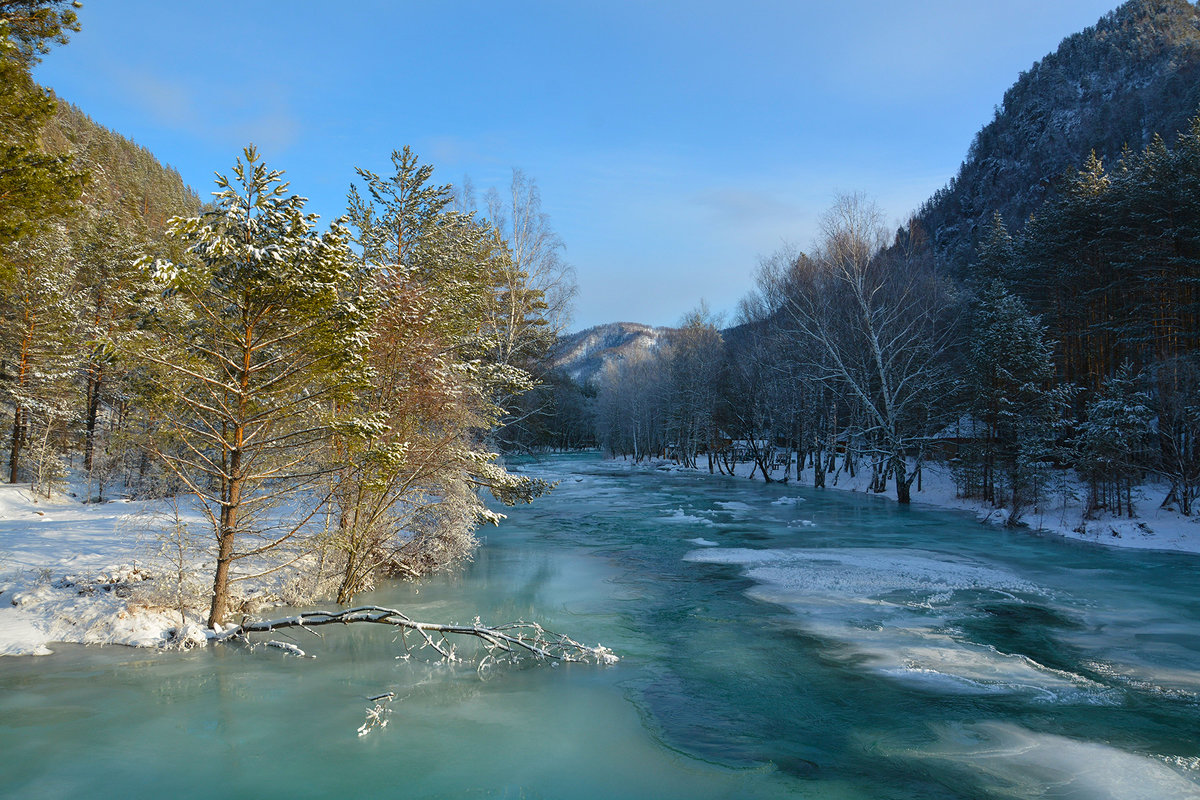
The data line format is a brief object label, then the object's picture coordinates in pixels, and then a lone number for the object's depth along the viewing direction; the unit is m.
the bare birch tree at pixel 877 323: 28.36
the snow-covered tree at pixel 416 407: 11.43
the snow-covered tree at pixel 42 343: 23.09
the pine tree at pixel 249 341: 8.41
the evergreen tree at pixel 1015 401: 23.31
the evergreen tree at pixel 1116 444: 20.05
